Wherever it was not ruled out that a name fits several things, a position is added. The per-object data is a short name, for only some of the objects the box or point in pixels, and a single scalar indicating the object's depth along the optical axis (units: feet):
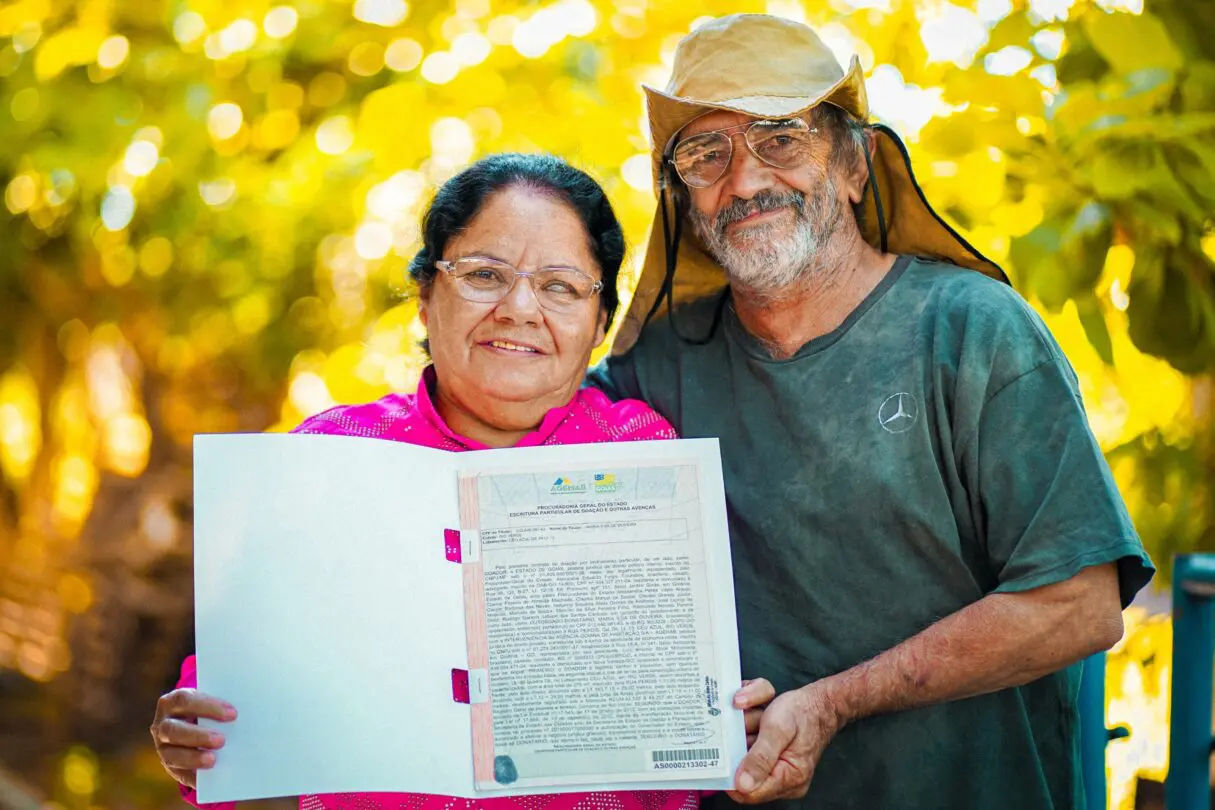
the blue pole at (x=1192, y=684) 8.48
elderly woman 8.24
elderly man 7.39
